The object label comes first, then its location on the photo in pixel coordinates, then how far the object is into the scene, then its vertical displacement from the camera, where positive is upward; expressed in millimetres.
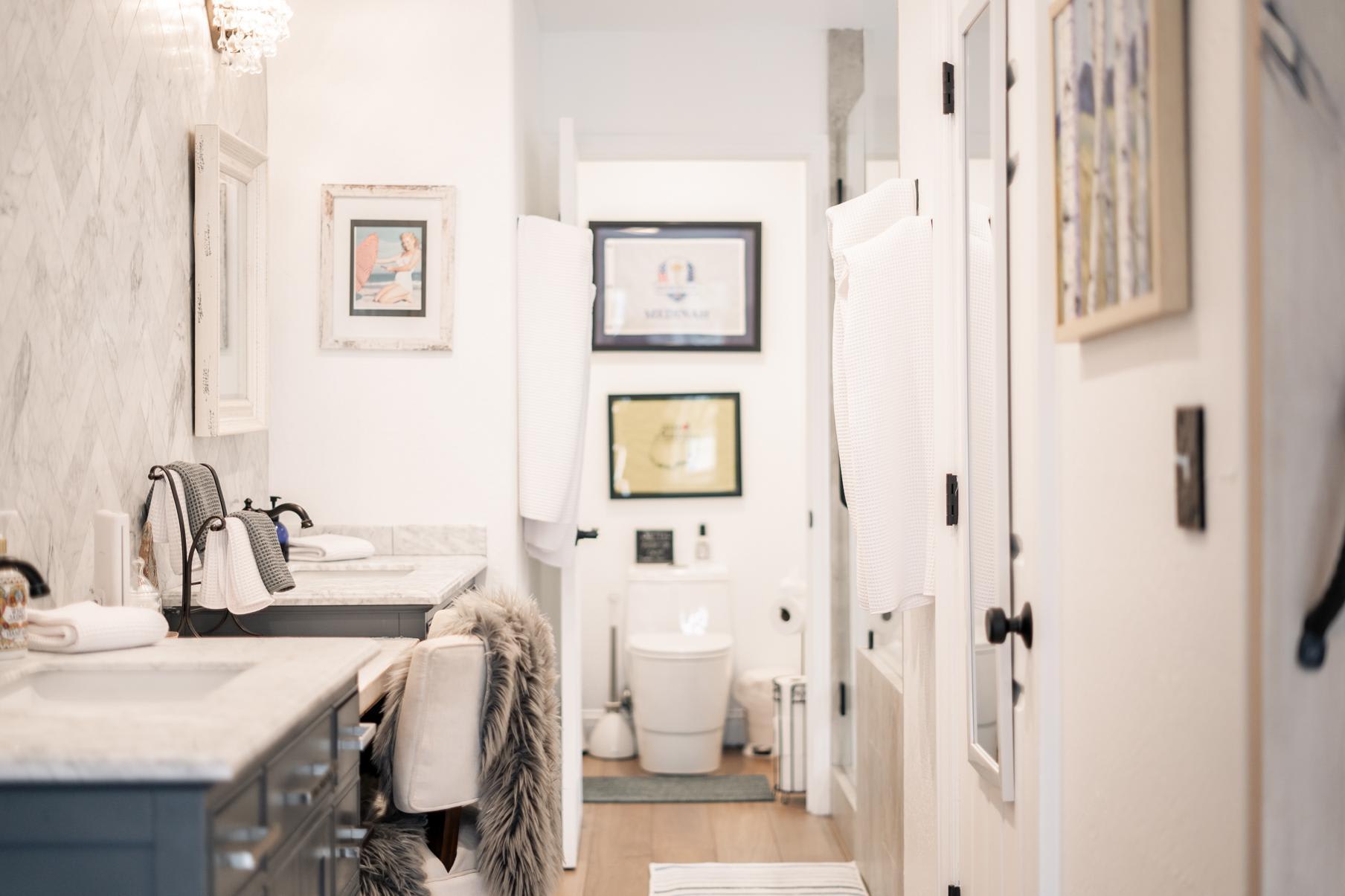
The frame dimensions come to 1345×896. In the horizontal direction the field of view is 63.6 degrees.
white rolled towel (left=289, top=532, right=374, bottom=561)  2633 -232
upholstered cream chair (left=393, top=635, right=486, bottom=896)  1951 -505
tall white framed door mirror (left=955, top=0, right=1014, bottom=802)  1746 +145
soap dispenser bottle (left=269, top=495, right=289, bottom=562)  2586 -194
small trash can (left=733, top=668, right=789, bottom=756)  4449 -1053
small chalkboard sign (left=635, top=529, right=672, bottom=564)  4609 -407
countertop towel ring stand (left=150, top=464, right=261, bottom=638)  2051 -182
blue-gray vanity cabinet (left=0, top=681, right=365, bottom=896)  1123 -400
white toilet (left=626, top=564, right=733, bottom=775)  4129 -926
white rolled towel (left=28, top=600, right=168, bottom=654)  1661 -271
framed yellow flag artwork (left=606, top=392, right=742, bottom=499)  4641 +27
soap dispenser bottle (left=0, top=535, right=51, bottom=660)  1604 -234
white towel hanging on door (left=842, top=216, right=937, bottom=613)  2230 +68
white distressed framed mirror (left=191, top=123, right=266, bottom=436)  2430 +405
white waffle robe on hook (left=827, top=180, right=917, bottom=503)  2336 +497
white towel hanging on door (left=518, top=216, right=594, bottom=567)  3035 +229
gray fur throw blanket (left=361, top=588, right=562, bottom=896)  1961 -600
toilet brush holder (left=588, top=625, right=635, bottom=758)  4383 -1149
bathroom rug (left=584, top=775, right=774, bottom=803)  3875 -1240
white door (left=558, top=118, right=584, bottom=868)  3260 -683
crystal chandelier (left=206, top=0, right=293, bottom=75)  2508 +990
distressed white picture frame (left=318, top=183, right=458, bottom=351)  2936 +492
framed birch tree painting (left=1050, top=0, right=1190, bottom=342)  1101 +322
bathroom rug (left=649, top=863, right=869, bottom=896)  3061 -1238
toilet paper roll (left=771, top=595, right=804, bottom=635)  4066 -618
